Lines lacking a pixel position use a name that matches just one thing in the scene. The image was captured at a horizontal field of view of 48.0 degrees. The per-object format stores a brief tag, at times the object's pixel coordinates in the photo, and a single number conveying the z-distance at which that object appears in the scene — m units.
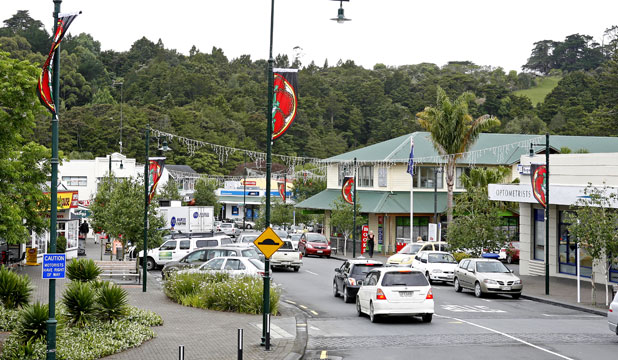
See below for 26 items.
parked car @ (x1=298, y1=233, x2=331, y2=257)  50.16
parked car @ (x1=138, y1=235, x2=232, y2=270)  36.38
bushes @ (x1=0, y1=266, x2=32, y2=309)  17.81
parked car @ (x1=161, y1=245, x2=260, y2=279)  30.00
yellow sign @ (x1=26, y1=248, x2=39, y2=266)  36.25
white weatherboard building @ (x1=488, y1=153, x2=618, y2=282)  31.18
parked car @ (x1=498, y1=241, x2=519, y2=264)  45.33
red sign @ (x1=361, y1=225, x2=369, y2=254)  50.09
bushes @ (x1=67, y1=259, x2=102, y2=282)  23.34
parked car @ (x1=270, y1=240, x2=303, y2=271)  36.41
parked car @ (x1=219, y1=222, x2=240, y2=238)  72.88
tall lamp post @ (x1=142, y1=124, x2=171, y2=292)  26.51
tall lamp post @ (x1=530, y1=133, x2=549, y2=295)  28.06
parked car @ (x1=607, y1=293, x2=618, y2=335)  16.80
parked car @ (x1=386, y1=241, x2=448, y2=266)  36.59
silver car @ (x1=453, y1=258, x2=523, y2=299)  27.33
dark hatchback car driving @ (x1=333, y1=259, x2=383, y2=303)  24.66
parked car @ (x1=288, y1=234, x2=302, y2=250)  53.44
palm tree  45.81
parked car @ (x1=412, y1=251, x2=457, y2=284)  32.81
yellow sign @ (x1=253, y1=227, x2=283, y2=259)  16.11
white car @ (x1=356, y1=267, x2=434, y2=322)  19.39
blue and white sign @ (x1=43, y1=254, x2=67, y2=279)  12.41
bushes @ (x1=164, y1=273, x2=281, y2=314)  21.42
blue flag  45.53
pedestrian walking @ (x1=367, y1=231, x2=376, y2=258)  48.68
